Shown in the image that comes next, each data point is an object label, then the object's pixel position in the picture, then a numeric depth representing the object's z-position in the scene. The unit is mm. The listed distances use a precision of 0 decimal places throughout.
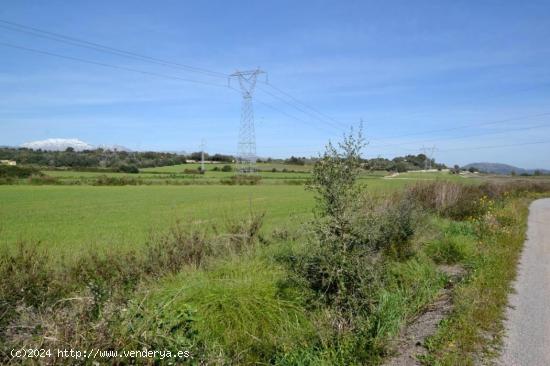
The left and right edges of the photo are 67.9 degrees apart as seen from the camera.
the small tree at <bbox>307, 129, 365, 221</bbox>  7113
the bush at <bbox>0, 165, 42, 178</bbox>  61406
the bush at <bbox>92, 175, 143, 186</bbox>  62638
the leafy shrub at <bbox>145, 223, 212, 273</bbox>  8398
